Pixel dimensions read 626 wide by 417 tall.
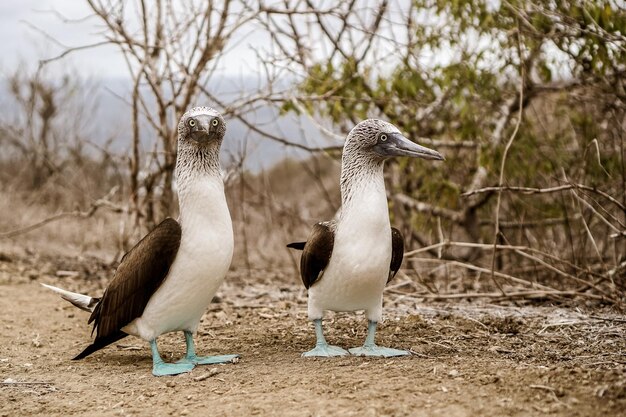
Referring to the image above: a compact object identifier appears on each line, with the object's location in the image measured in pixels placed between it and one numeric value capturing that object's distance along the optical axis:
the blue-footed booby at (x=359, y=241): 3.99
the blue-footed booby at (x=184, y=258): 3.97
